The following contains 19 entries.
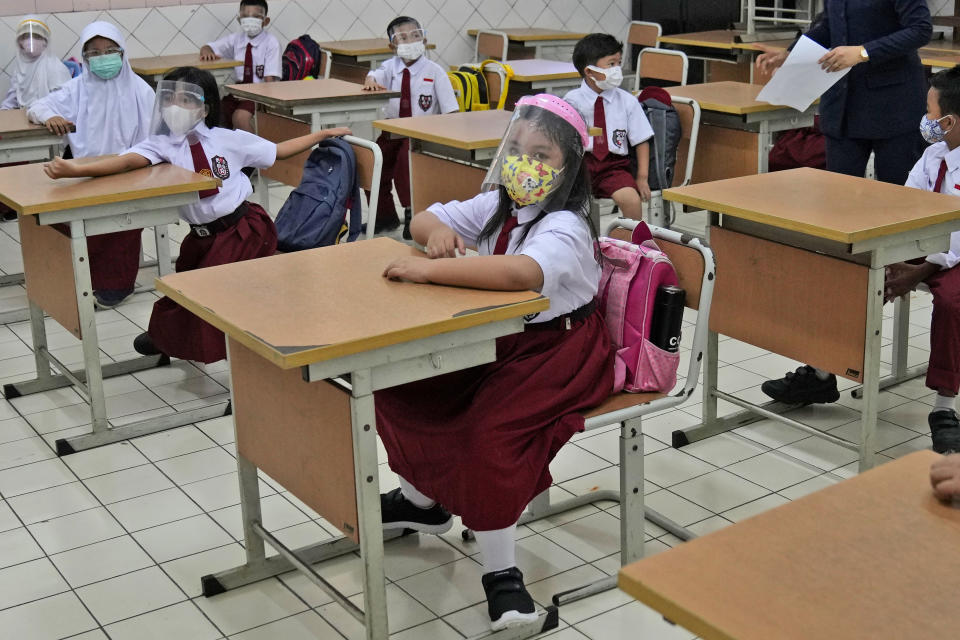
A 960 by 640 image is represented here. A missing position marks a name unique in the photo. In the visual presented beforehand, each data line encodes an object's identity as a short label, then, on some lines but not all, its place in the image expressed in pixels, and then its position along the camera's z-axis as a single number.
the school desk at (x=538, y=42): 8.94
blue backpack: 3.99
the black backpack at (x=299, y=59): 7.80
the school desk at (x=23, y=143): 4.98
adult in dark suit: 3.93
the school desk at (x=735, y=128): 5.12
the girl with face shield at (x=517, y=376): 2.49
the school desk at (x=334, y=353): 2.21
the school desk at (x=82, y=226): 3.53
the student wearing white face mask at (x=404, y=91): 6.14
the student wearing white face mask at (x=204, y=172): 3.88
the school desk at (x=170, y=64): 7.34
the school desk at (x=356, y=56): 8.12
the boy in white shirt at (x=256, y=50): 7.67
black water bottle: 2.63
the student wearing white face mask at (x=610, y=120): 4.97
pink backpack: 2.66
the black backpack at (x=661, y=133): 5.02
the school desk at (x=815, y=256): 3.01
